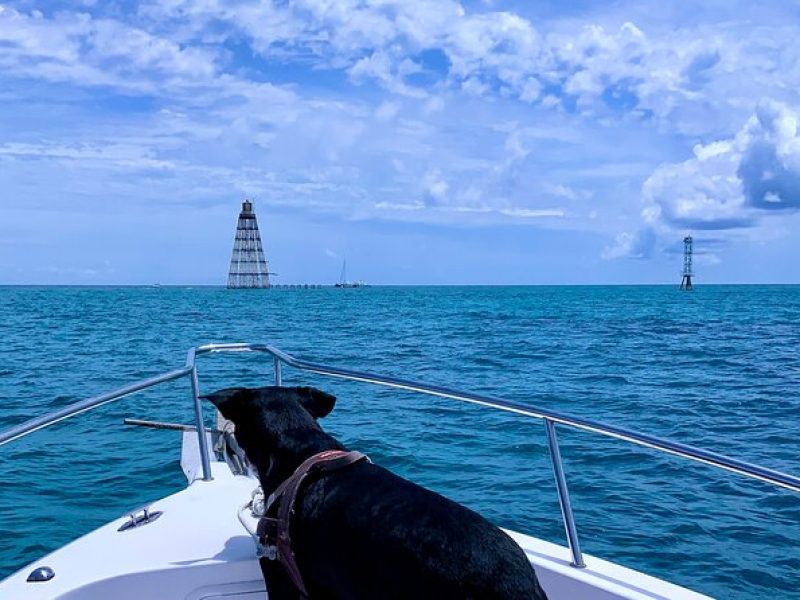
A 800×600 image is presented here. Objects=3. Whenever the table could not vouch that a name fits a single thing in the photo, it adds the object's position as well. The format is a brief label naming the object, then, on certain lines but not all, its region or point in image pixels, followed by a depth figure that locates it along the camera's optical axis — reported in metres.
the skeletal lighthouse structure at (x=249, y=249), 132.38
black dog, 2.24
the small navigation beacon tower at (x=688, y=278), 129.54
